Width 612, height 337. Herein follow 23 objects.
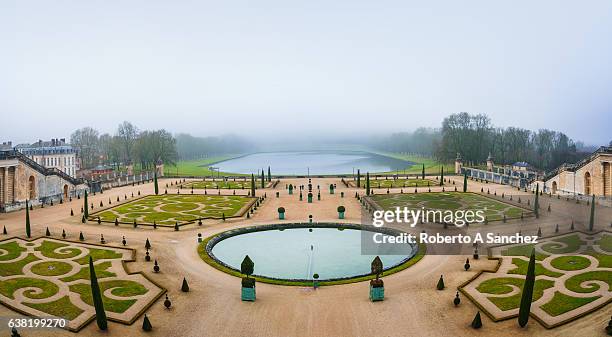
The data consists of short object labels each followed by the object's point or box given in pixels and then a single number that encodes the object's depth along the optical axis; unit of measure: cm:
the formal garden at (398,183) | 8219
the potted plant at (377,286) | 2794
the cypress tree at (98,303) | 2380
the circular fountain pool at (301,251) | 3475
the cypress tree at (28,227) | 4315
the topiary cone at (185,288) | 2953
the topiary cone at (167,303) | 2673
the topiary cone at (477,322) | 2400
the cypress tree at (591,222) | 4175
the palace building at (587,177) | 5991
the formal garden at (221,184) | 8294
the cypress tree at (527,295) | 2369
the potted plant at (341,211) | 5273
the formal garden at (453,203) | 5230
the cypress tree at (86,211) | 5111
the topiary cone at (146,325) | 2397
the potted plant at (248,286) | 2819
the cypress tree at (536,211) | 4849
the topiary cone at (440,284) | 2950
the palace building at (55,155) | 11556
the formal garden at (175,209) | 5159
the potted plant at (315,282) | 3039
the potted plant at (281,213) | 5256
